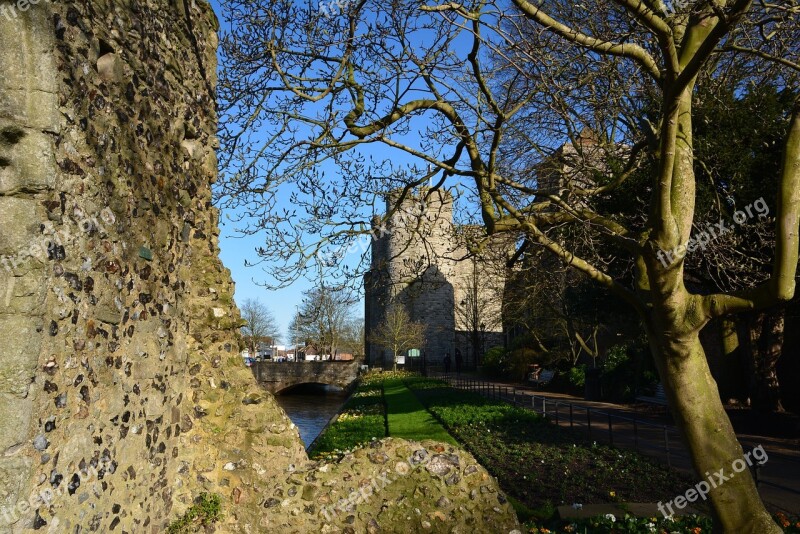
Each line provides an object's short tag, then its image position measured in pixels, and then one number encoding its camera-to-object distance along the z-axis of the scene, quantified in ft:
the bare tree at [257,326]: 211.29
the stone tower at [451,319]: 134.41
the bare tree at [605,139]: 15.74
